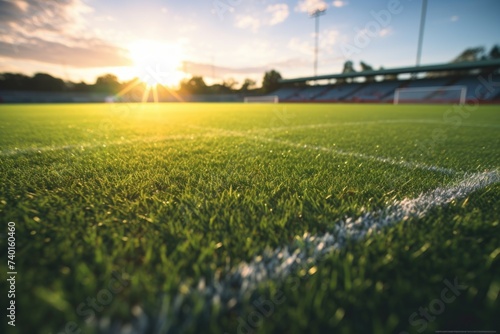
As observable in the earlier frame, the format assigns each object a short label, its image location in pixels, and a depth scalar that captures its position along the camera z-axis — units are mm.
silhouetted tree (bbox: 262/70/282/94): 48062
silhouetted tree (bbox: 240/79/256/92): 61331
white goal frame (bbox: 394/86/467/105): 23766
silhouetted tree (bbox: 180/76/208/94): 53919
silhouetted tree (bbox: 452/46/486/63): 37250
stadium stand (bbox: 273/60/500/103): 24953
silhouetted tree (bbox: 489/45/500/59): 35250
